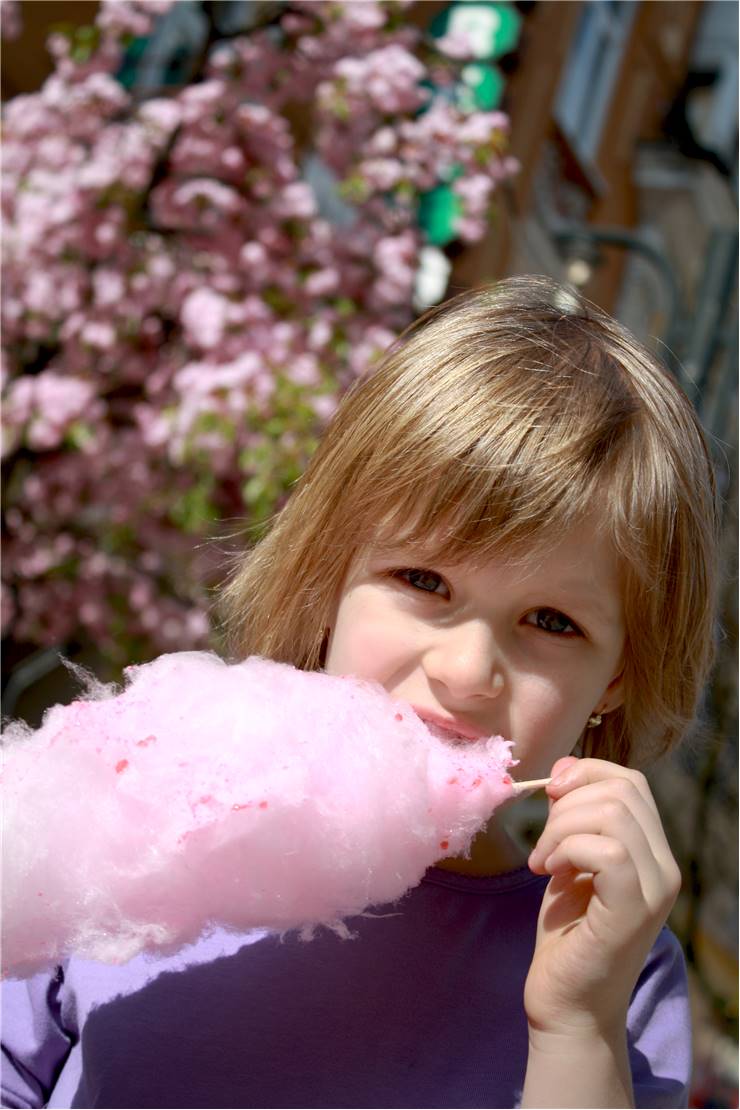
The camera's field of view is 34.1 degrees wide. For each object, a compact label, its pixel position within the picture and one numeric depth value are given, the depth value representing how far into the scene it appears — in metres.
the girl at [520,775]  1.21
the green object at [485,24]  7.64
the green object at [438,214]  6.63
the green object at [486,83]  7.56
